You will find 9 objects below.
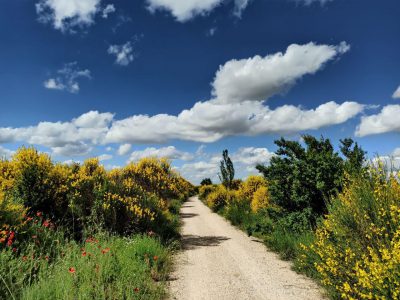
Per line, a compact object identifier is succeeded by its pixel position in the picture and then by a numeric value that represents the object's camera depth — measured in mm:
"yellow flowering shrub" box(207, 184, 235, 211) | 24738
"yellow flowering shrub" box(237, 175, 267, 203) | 21106
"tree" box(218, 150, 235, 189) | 30453
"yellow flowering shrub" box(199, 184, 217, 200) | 43059
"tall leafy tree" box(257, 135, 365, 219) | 9828
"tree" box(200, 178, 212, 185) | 74775
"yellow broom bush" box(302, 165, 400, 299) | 4137
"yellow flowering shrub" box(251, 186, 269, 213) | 15570
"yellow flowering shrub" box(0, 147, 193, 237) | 9734
